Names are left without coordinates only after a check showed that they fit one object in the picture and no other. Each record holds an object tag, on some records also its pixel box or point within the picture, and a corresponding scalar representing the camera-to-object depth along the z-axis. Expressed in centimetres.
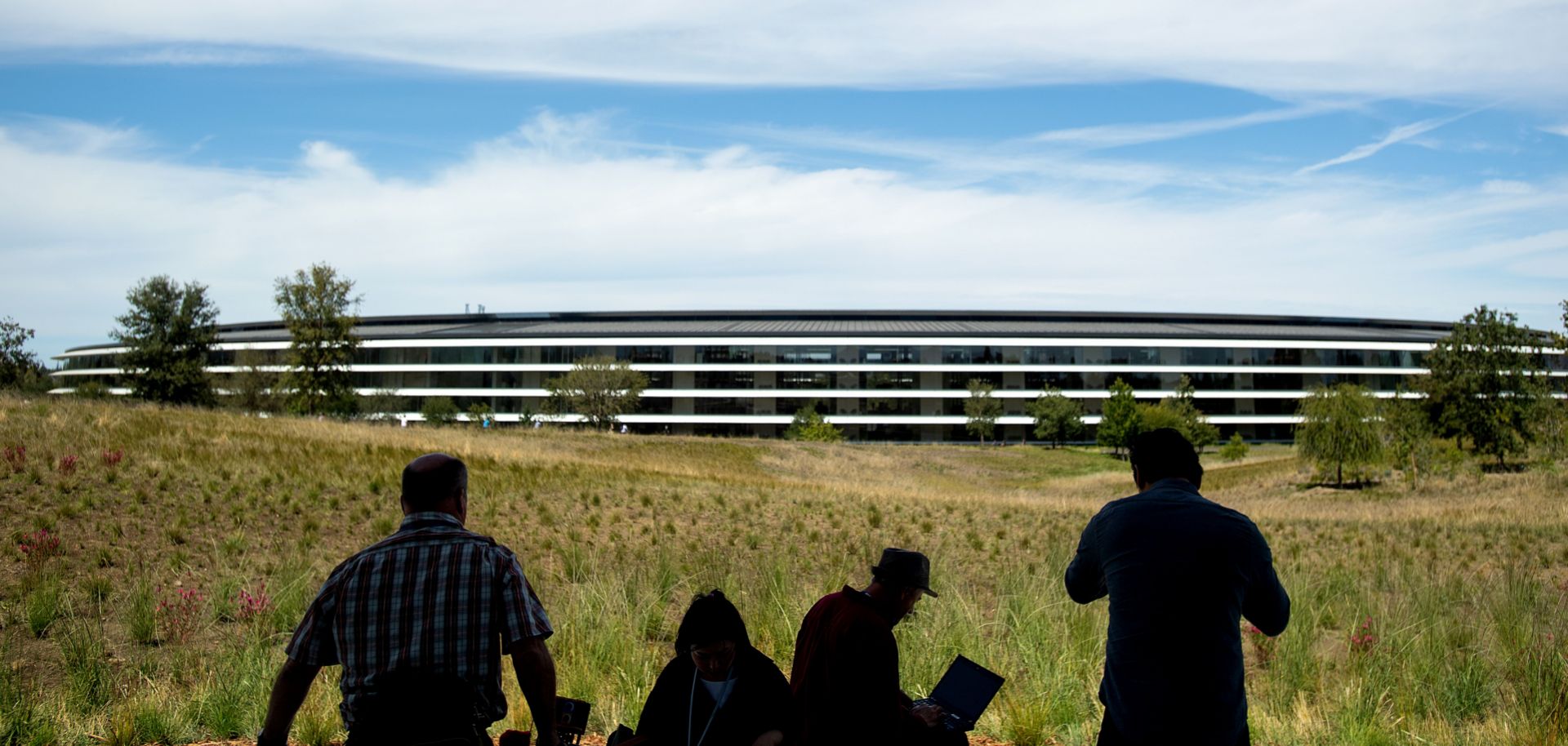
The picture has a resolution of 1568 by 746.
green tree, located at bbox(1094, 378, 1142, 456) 6781
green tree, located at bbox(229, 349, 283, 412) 6600
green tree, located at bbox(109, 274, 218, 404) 6556
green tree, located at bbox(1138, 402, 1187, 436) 6057
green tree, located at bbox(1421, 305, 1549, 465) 4762
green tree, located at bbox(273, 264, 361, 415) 5375
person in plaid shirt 333
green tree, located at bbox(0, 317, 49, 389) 7531
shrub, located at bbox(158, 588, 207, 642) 1071
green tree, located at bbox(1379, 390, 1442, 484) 4428
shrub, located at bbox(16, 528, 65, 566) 1273
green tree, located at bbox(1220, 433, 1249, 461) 6456
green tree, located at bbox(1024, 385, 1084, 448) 7712
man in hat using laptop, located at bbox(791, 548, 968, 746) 402
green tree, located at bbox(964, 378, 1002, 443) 7925
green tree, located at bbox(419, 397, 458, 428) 7512
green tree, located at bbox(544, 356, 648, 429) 7400
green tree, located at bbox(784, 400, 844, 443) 7531
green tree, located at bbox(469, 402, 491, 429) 7641
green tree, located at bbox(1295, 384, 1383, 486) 4397
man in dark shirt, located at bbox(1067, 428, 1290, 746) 365
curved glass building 8512
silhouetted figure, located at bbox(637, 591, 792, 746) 403
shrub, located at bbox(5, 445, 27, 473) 1581
